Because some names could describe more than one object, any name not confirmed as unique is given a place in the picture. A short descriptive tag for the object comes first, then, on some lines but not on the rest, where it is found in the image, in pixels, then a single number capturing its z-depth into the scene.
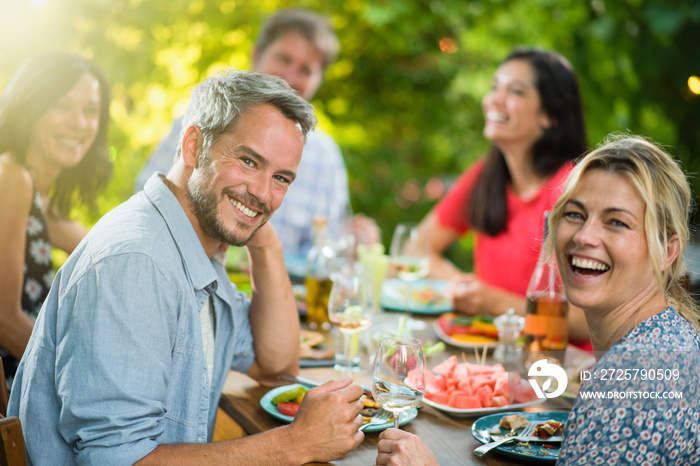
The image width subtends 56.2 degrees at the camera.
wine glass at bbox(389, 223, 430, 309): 2.70
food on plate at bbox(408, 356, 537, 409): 1.71
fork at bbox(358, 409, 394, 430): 1.58
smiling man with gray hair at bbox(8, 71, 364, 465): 1.33
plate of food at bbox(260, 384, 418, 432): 1.61
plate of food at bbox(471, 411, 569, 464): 1.43
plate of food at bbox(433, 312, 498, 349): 2.24
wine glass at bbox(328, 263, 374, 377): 1.96
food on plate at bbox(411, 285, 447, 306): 2.79
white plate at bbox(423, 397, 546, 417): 1.66
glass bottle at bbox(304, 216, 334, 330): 2.53
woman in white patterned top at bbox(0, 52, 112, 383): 2.16
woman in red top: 3.20
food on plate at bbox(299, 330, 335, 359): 2.16
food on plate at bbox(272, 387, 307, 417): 1.65
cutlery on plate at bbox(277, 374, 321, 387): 1.85
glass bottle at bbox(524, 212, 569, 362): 2.06
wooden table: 1.46
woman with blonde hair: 1.26
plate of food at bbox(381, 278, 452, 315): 2.68
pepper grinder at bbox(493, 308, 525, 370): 2.11
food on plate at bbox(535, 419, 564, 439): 1.54
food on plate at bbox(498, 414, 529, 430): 1.55
